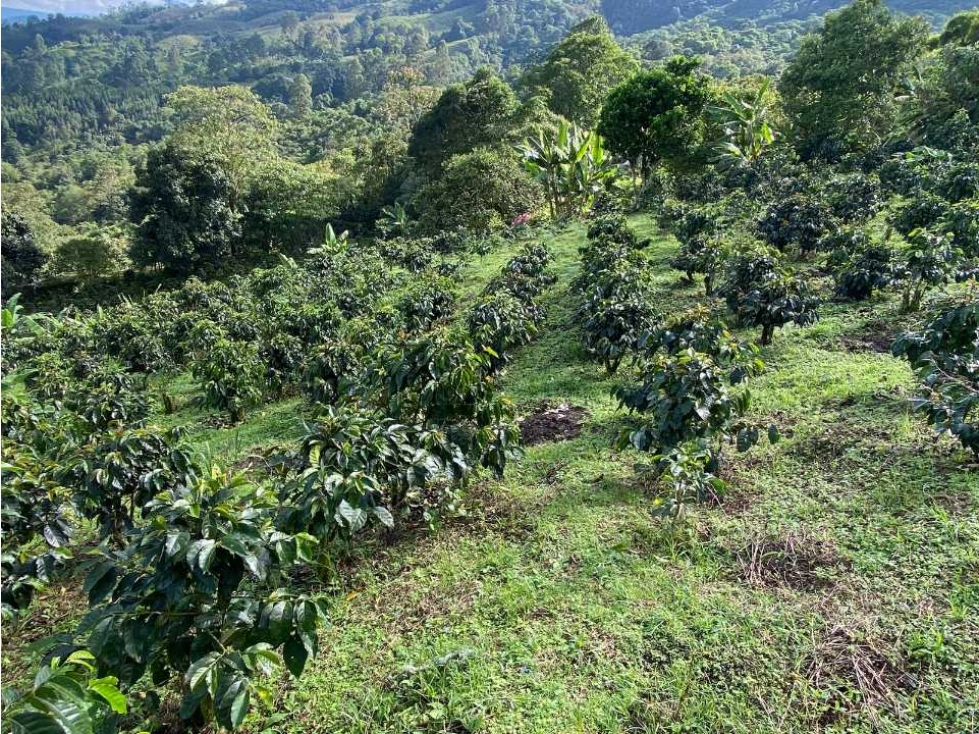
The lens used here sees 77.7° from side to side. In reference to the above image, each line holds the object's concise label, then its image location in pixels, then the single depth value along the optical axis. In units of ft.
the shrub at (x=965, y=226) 25.77
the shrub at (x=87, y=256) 83.15
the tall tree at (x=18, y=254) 79.77
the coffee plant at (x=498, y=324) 24.41
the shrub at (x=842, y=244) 30.76
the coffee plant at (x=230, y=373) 27.66
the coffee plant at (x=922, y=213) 29.53
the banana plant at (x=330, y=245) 62.85
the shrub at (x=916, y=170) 36.99
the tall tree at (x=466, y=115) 87.97
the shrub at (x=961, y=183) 31.63
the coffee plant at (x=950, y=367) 14.07
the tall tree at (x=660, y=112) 66.59
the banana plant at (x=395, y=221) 78.39
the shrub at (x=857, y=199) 40.04
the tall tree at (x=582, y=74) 99.14
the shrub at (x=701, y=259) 31.07
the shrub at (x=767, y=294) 23.86
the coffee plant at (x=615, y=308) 24.14
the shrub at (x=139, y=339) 39.06
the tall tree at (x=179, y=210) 77.36
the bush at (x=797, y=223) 36.09
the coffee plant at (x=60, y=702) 6.31
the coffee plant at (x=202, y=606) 9.12
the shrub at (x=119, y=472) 14.73
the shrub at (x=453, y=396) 15.65
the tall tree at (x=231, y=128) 91.15
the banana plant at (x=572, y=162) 64.49
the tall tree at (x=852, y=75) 62.59
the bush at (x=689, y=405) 15.08
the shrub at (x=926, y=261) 23.56
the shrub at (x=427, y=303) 31.42
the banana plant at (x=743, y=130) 64.44
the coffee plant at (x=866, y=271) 27.76
